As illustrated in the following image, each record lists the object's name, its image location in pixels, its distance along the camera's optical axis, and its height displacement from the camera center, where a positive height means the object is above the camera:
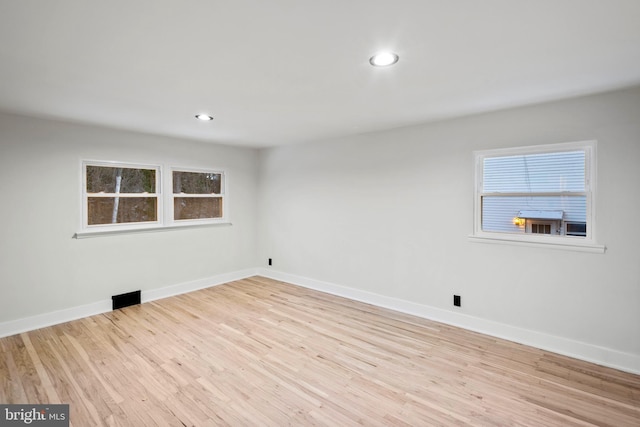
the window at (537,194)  2.86 +0.13
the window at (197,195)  4.84 +0.21
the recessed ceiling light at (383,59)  1.98 +0.97
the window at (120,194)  3.98 +0.18
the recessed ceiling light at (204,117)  3.41 +1.01
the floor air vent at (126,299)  4.10 -1.22
